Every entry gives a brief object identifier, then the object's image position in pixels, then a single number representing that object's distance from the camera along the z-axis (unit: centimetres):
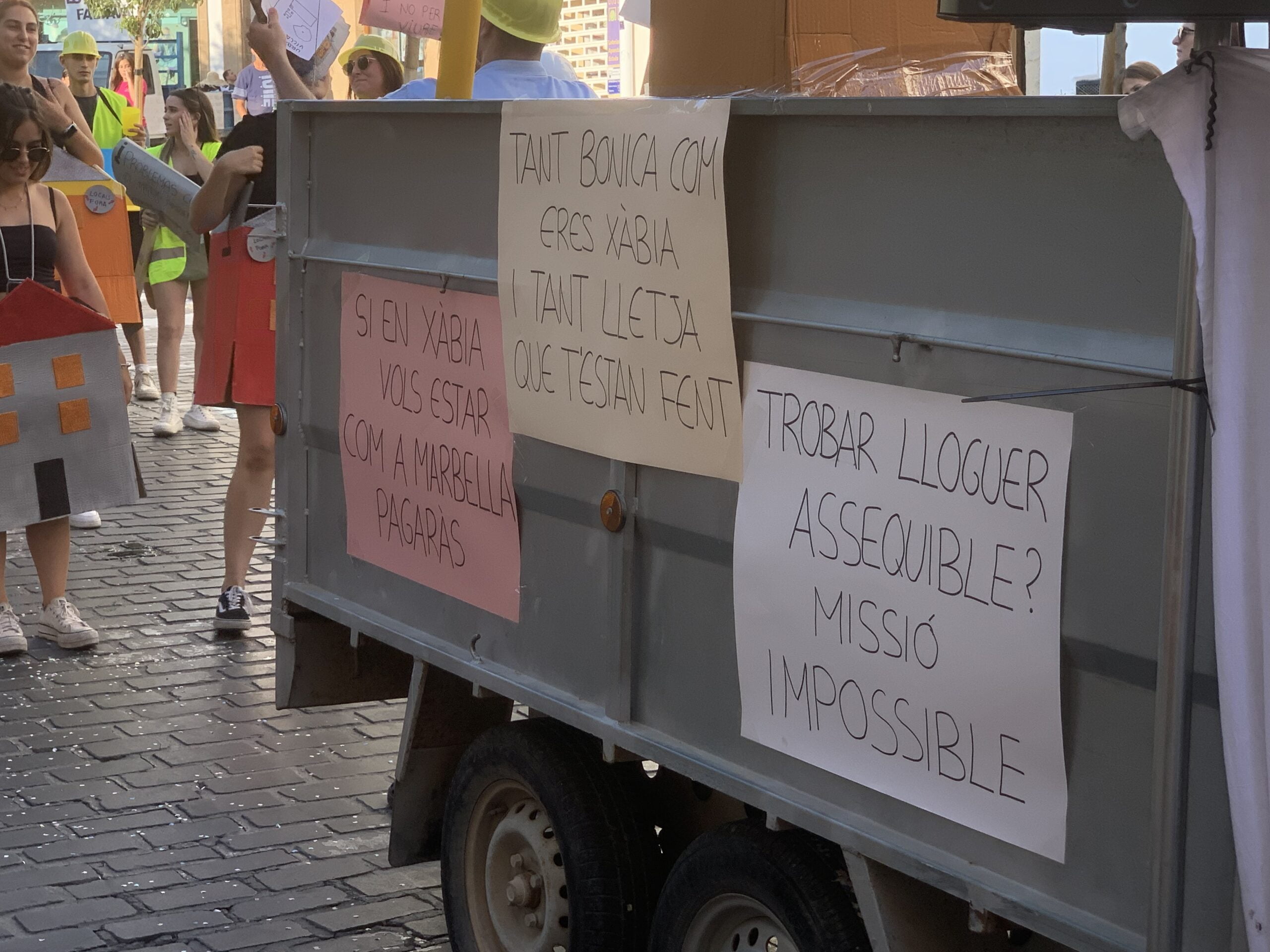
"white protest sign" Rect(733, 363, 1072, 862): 228
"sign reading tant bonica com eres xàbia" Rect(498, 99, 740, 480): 279
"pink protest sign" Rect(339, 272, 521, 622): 344
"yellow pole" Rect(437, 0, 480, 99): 396
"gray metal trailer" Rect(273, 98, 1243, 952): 212
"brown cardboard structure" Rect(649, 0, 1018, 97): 300
